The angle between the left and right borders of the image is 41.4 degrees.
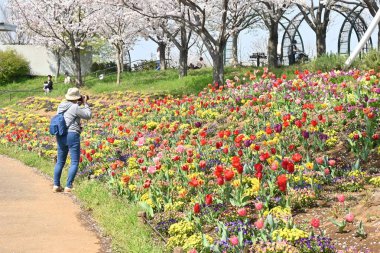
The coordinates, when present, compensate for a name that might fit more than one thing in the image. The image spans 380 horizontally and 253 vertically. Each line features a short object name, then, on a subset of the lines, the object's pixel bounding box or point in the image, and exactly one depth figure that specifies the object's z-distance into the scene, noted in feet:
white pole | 47.78
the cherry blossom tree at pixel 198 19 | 59.77
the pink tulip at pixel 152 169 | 22.31
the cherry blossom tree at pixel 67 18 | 107.14
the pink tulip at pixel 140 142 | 26.57
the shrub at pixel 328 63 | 52.24
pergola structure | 98.48
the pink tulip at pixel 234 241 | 14.16
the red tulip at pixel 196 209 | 17.34
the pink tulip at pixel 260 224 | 14.72
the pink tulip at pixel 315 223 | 13.82
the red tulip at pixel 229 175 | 17.53
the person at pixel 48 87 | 101.46
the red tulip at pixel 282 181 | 16.39
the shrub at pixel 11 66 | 149.07
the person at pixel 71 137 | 27.78
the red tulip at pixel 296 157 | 18.41
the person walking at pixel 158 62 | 146.14
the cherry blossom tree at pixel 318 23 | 88.95
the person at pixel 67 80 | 122.68
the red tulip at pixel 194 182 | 18.42
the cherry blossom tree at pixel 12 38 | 236.43
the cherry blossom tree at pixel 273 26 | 92.45
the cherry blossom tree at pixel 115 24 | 101.36
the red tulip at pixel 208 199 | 17.24
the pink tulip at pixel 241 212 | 15.99
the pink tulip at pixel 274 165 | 19.17
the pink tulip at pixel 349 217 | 14.52
